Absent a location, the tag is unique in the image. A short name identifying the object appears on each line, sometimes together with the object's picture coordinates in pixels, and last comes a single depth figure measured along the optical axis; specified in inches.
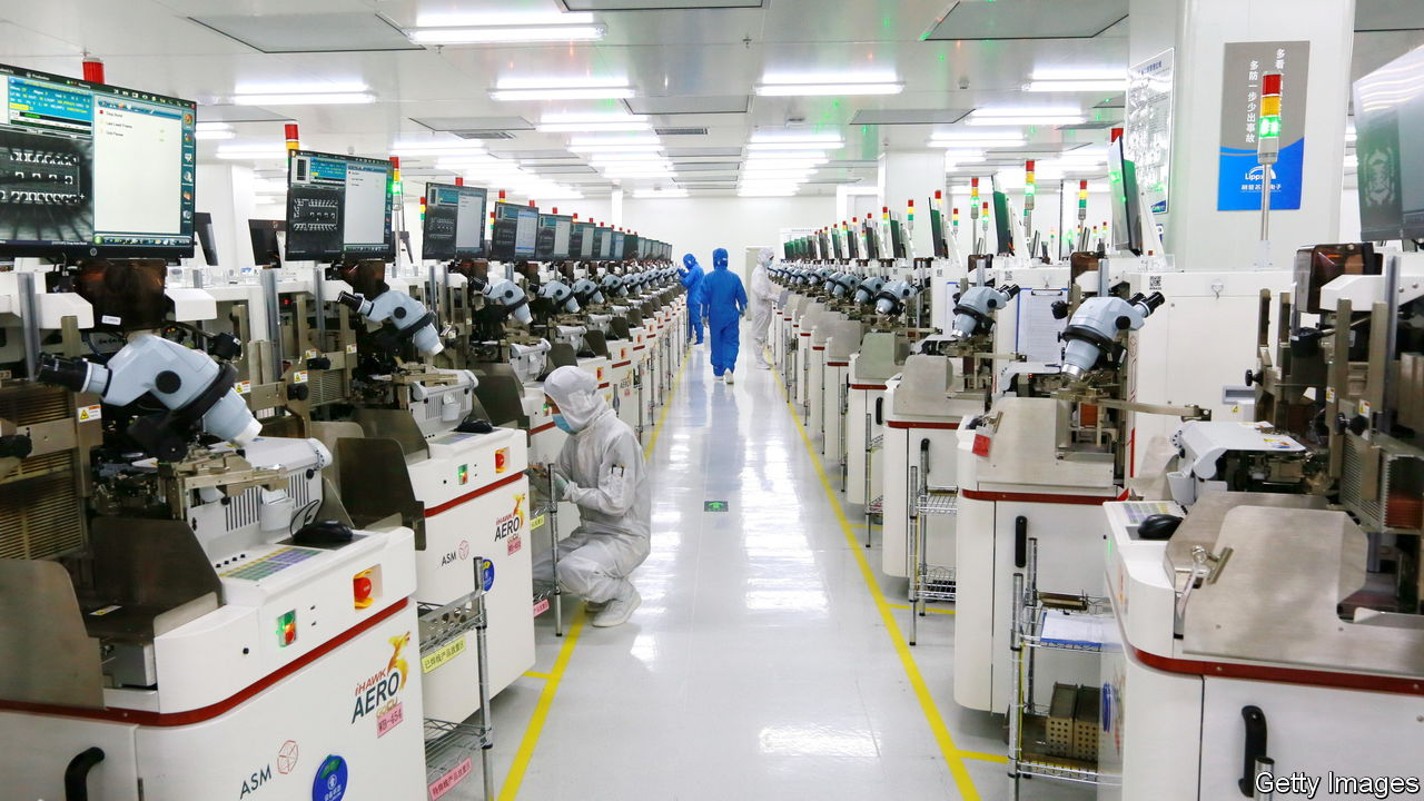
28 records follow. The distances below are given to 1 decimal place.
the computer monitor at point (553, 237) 311.1
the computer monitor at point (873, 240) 440.5
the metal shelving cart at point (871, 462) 261.6
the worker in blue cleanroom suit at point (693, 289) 804.0
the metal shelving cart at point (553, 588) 205.3
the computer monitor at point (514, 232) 257.1
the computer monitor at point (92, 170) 86.6
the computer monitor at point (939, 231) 290.5
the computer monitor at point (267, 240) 181.8
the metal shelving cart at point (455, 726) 132.0
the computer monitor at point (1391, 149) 90.2
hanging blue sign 179.8
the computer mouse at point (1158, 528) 101.9
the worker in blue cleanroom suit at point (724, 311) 590.6
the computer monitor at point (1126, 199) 152.0
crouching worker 205.5
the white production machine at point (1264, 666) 82.8
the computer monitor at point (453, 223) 205.9
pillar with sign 179.0
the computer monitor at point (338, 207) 143.9
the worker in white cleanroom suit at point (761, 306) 748.6
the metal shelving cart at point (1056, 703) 126.7
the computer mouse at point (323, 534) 110.3
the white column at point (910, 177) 545.3
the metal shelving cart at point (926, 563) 193.2
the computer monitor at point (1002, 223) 247.8
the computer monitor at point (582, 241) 360.8
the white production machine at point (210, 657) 84.8
